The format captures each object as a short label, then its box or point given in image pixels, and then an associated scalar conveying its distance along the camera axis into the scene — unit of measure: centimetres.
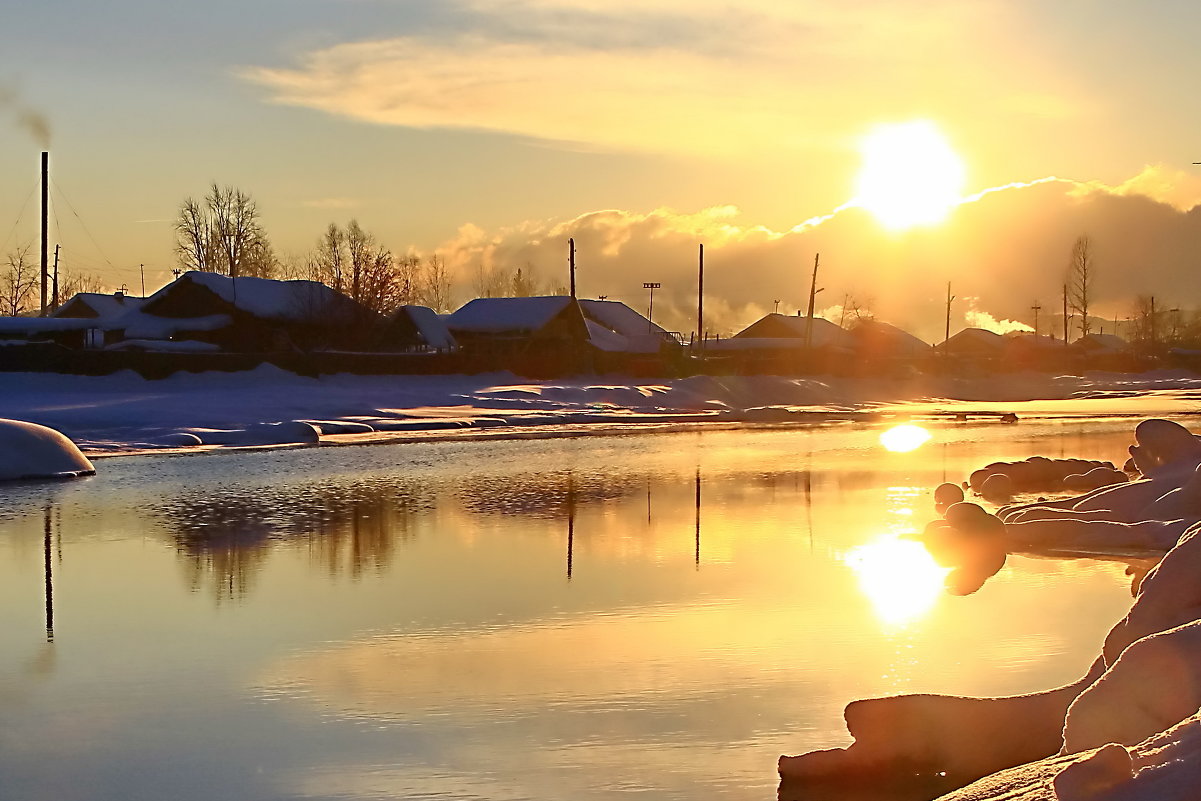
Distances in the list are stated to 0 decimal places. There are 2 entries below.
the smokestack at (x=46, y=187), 7012
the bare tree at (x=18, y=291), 11225
